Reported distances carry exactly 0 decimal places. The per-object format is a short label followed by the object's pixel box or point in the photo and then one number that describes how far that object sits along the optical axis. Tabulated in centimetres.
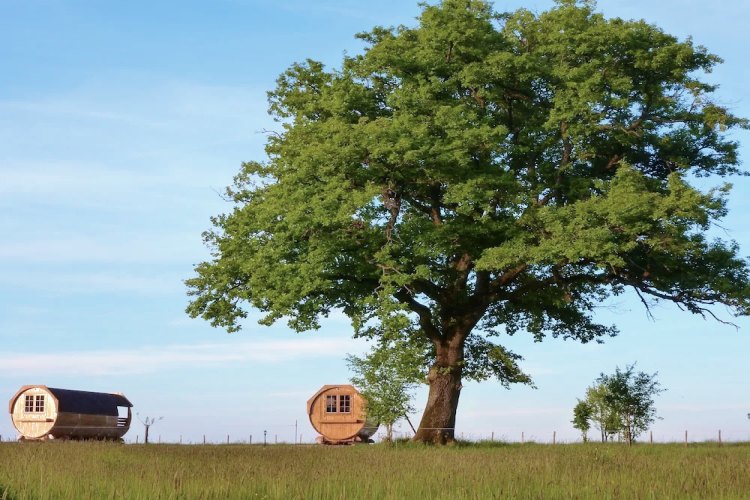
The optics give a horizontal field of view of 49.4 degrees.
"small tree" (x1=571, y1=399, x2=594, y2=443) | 5325
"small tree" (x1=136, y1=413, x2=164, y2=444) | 4697
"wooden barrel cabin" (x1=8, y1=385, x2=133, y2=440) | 4522
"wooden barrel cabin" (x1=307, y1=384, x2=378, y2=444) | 4347
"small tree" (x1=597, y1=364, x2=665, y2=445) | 4275
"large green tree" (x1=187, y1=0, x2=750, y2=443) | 2902
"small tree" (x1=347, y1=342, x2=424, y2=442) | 3916
